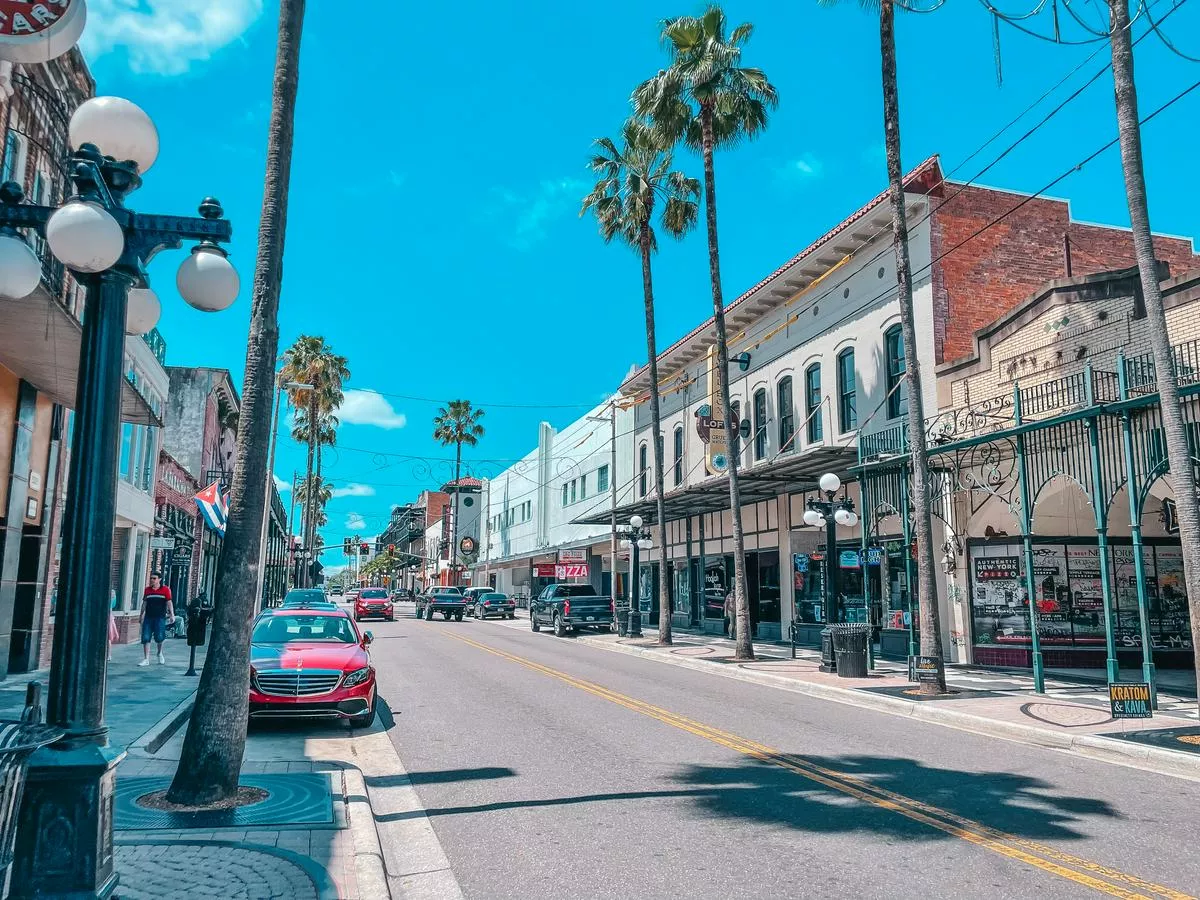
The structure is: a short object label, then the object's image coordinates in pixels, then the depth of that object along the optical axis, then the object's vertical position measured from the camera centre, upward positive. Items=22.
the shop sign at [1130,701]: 11.86 -1.46
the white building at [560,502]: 44.62 +5.38
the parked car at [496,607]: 49.12 -0.76
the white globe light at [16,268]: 5.37 +1.94
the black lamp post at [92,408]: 4.39 +1.06
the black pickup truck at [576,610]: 32.16 -0.62
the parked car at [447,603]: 48.28 -0.53
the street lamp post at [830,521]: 18.88 +1.47
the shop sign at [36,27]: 5.11 +3.20
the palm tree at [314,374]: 51.66 +12.57
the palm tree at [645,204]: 26.98 +11.69
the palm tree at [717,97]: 21.61 +12.02
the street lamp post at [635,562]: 29.91 +1.05
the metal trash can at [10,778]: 3.74 -0.76
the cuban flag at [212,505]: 18.36 +1.85
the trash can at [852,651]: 17.59 -1.17
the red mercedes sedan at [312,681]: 11.02 -1.06
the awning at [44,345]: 11.88 +3.71
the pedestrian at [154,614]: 18.89 -0.39
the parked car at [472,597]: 52.64 -0.24
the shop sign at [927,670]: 14.91 -1.30
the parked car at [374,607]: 46.59 -0.67
